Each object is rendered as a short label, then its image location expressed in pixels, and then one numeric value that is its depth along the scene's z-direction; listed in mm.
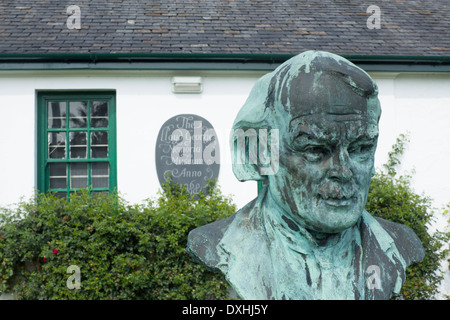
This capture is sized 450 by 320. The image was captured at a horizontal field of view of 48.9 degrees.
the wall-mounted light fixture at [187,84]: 7219
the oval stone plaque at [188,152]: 7176
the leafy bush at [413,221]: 6414
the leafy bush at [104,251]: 5957
